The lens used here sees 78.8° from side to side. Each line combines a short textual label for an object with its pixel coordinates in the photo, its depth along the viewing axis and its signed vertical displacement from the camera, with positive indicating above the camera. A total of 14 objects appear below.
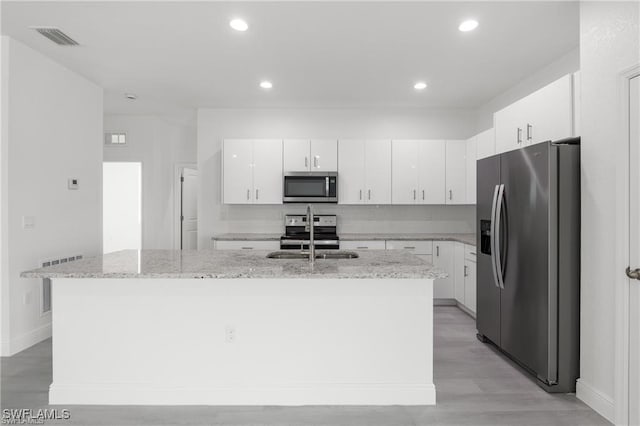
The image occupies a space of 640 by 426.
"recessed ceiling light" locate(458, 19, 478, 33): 2.96 +1.43
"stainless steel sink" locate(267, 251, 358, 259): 2.96 -0.34
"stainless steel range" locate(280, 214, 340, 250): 5.20 -0.22
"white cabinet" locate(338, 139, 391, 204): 5.21 +0.56
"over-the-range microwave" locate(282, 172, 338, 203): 5.12 +0.32
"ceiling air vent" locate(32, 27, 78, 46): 3.12 +1.45
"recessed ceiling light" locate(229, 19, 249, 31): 2.94 +1.43
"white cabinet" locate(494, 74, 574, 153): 2.74 +0.74
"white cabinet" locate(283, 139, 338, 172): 5.17 +0.75
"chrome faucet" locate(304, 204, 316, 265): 2.62 -0.26
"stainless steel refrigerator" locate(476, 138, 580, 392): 2.60 -0.33
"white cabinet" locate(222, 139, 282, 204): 5.18 +0.57
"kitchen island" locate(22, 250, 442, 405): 2.49 -0.80
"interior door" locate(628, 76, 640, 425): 2.12 -0.21
